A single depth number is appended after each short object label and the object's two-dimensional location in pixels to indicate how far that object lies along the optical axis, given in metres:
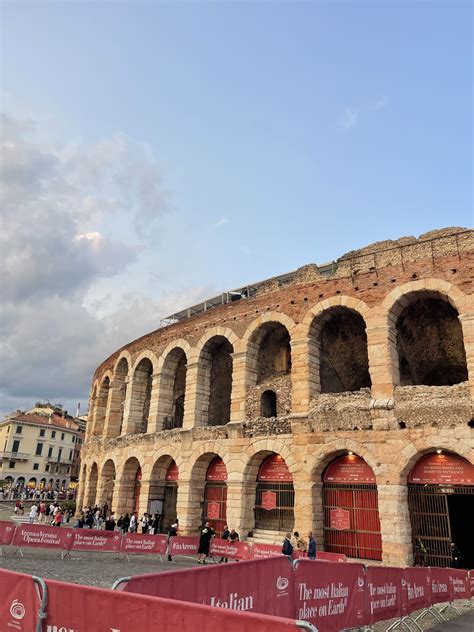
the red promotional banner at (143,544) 14.23
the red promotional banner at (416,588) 7.50
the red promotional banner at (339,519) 14.30
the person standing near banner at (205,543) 13.35
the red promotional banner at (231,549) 13.59
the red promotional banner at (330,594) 5.68
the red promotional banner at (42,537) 13.03
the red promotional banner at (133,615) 3.14
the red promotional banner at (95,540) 13.76
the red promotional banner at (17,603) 3.96
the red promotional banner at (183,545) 14.40
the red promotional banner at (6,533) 12.91
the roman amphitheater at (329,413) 13.16
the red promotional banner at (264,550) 12.55
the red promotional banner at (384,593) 6.55
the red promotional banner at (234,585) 4.52
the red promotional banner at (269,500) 16.44
